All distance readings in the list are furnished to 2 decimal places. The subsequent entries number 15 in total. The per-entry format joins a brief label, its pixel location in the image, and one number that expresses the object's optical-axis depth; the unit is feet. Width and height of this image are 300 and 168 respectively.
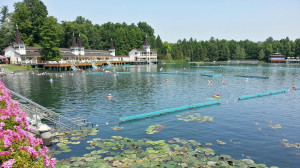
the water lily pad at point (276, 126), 73.15
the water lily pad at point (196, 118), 80.72
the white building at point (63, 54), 307.37
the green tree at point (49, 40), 314.47
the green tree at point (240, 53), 602.44
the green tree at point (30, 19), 331.98
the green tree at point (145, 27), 647.15
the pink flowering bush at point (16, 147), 28.23
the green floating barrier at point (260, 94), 120.22
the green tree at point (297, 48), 549.95
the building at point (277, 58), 549.95
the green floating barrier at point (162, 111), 80.98
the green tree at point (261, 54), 568.16
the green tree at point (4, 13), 503.20
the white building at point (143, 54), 486.79
